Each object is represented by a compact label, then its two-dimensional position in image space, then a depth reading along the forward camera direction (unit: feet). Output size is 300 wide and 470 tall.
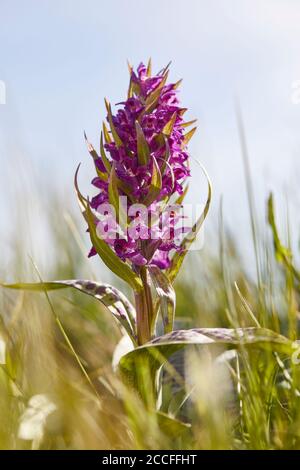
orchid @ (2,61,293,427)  1.32
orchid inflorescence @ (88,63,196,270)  1.33
